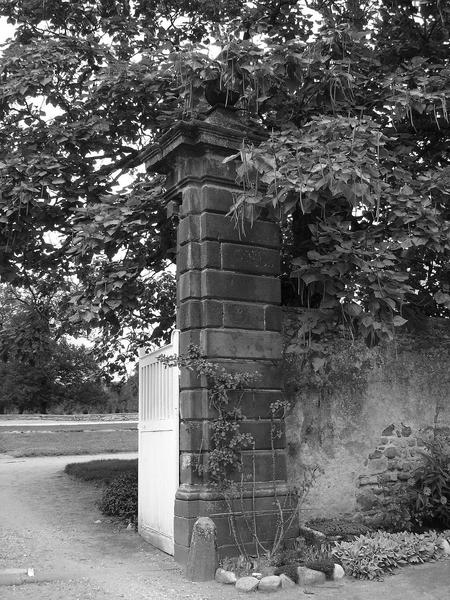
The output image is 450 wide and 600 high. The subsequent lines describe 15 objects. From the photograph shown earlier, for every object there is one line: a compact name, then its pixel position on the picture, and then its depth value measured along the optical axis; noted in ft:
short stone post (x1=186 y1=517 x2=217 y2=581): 20.17
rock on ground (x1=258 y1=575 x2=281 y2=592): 19.21
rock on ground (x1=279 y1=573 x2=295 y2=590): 19.47
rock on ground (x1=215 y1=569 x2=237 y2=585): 19.90
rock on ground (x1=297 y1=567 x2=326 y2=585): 19.61
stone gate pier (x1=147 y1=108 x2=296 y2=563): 21.75
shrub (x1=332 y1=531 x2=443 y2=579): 20.29
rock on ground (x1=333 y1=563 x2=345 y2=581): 19.98
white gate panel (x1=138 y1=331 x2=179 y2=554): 22.91
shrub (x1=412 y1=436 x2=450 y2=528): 24.79
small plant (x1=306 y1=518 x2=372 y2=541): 22.24
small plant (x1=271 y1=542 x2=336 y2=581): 19.90
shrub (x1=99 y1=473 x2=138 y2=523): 29.30
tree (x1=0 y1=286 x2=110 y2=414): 169.17
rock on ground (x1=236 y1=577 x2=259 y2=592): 19.20
